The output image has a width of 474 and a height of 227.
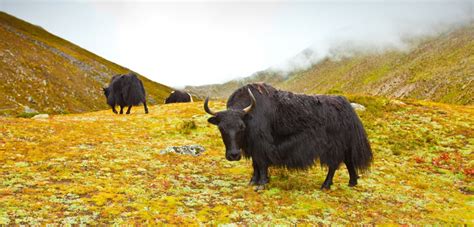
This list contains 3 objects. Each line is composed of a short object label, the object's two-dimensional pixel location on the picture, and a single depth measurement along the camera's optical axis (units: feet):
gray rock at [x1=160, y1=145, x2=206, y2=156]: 41.88
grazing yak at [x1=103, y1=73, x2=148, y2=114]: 74.02
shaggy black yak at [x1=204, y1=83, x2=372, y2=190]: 31.22
